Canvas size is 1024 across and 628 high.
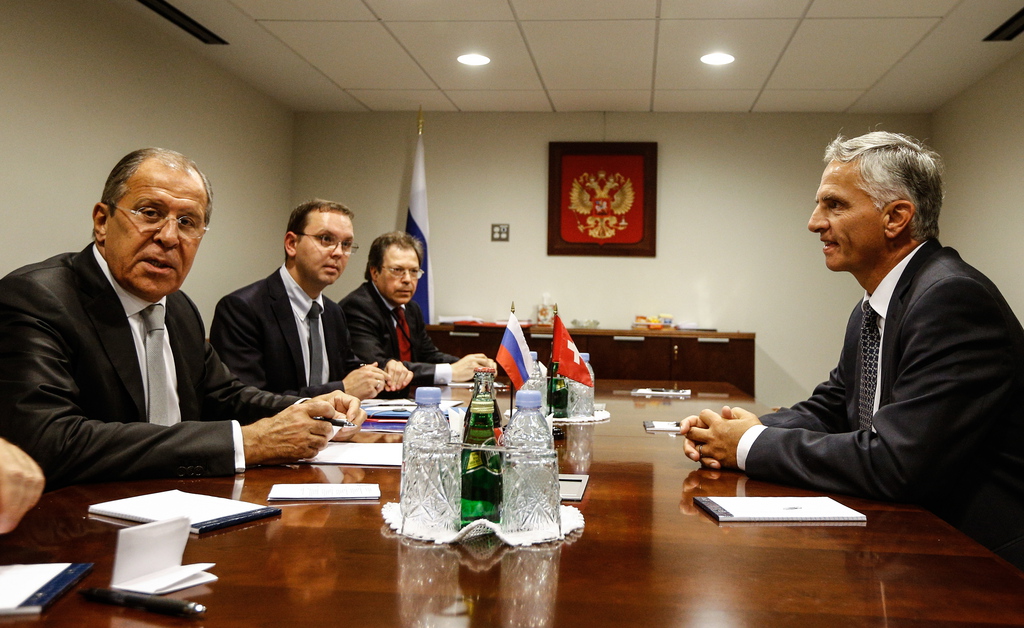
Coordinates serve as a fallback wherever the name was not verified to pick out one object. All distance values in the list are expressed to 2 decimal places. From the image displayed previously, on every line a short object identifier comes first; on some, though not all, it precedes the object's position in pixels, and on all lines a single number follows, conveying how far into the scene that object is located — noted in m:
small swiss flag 2.31
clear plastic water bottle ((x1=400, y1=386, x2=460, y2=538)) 1.21
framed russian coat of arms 6.69
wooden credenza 6.10
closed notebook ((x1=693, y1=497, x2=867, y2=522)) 1.35
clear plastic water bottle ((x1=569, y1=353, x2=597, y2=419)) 2.62
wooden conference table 0.92
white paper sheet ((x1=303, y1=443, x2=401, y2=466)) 1.76
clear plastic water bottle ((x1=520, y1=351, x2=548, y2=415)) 2.56
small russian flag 1.90
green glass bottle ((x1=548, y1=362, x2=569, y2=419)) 2.55
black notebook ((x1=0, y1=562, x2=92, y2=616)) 0.89
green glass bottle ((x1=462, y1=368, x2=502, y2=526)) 1.20
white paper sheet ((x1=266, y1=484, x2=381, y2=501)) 1.42
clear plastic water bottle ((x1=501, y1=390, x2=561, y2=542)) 1.19
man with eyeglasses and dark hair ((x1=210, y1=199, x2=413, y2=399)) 2.98
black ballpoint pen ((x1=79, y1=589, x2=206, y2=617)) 0.89
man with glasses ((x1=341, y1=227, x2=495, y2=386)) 3.79
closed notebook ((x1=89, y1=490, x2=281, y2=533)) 1.23
